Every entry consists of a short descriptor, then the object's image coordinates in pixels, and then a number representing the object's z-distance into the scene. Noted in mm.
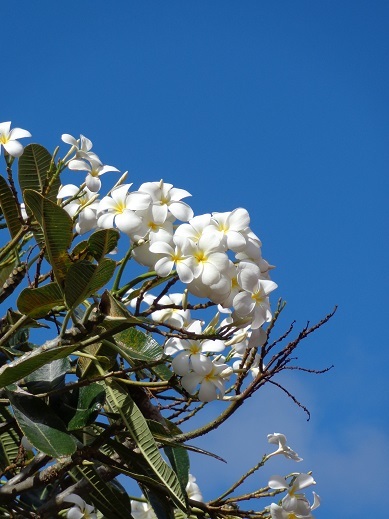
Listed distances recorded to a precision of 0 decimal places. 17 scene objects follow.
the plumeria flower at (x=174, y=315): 2886
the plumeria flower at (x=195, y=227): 2665
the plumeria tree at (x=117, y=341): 2662
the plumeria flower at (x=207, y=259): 2612
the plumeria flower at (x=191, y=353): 2731
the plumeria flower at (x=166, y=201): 2697
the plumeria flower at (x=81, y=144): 3002
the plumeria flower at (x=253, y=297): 2628
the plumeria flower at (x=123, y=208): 2676
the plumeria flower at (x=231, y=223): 2658
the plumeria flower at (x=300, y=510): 3013
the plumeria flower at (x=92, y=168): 2948
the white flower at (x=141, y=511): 3343
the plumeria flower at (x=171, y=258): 2624
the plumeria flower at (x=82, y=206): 2859
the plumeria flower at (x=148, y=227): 2686
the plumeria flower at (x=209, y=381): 2738
